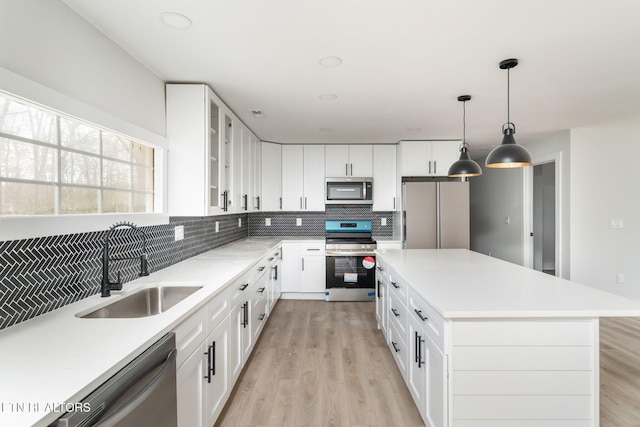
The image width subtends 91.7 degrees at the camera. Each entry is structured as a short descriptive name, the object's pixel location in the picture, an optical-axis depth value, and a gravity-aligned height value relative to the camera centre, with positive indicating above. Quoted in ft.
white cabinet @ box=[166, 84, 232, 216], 7.89 +1.65
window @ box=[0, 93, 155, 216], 4.10 +0.79
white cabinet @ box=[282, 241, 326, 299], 14.80 -2.67
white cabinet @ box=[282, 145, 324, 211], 15.57 +1.67
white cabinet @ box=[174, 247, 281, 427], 4.63 -2.59
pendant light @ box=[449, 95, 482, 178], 9.21 +1.34
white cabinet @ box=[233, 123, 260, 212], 10.80 +1.62
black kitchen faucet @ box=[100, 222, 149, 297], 5.29 -1.05
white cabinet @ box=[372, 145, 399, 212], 15.47 +1.73
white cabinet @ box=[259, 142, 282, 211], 15.15 +1.73
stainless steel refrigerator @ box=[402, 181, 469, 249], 13.92 -0.03
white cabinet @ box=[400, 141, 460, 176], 14.56 +2.57
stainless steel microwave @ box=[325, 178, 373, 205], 15.21 +1.08
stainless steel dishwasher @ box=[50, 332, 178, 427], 2.75 -1.87
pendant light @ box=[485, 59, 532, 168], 6.88 +1.27
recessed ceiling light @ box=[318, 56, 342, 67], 6.74 +3.35
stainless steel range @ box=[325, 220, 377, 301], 14.32 -2.75
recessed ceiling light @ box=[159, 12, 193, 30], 5.19 +3.31
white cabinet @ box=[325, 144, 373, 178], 15.49 +2.55
